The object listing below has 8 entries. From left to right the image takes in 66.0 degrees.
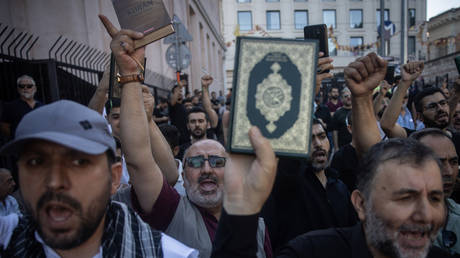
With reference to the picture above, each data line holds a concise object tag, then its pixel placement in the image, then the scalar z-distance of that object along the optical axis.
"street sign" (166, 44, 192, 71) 8.05
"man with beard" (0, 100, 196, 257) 1.28
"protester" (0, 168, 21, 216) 3.26
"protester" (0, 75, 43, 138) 4.65
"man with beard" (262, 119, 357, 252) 2.42
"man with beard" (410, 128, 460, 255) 2.10
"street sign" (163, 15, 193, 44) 8.00
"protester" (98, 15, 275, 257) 1.83
